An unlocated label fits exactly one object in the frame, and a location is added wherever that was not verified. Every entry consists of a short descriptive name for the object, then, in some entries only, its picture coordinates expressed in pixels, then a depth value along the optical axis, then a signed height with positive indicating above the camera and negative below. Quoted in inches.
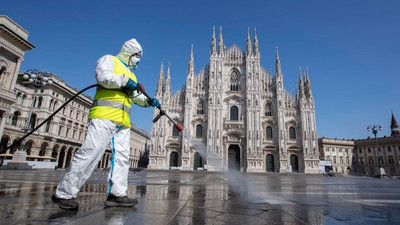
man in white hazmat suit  94.4 +12.1
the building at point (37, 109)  778.8 +221.1
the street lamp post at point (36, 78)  479.0 +164.3
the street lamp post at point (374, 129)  1114.1 +210.5
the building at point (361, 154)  1930.4 +164.6
